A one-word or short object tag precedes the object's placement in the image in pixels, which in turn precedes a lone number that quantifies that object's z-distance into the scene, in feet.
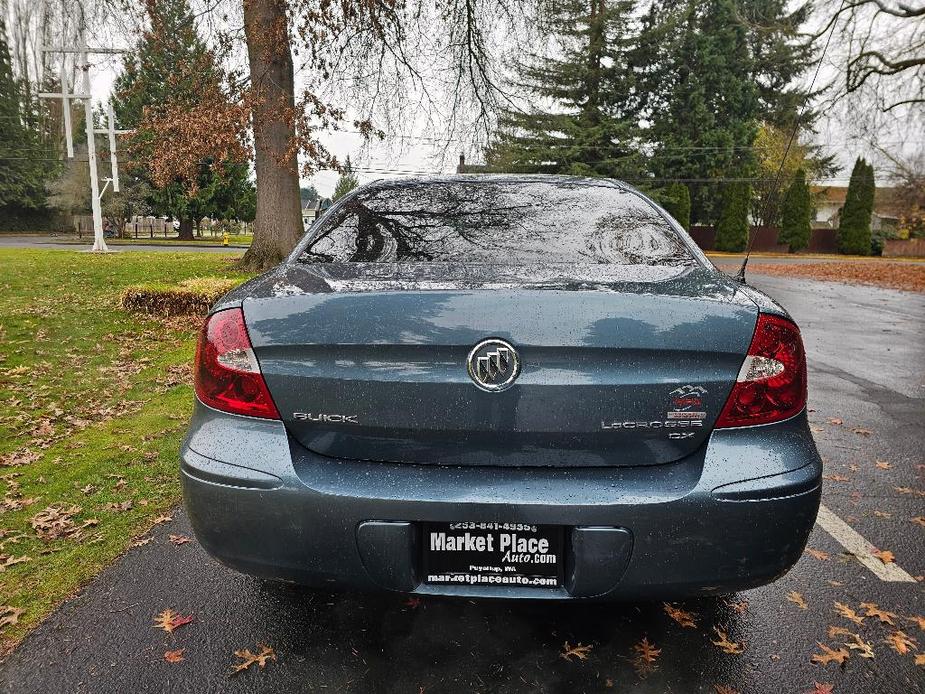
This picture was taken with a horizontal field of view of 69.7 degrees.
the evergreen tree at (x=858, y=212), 127.95
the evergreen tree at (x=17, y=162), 144.46
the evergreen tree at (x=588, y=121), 119.14
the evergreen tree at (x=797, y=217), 131.34
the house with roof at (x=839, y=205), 151.23
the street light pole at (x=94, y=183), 65.87
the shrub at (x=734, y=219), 134.00
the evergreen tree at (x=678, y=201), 132.87
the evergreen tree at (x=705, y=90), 137.69
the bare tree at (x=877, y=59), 60.29
